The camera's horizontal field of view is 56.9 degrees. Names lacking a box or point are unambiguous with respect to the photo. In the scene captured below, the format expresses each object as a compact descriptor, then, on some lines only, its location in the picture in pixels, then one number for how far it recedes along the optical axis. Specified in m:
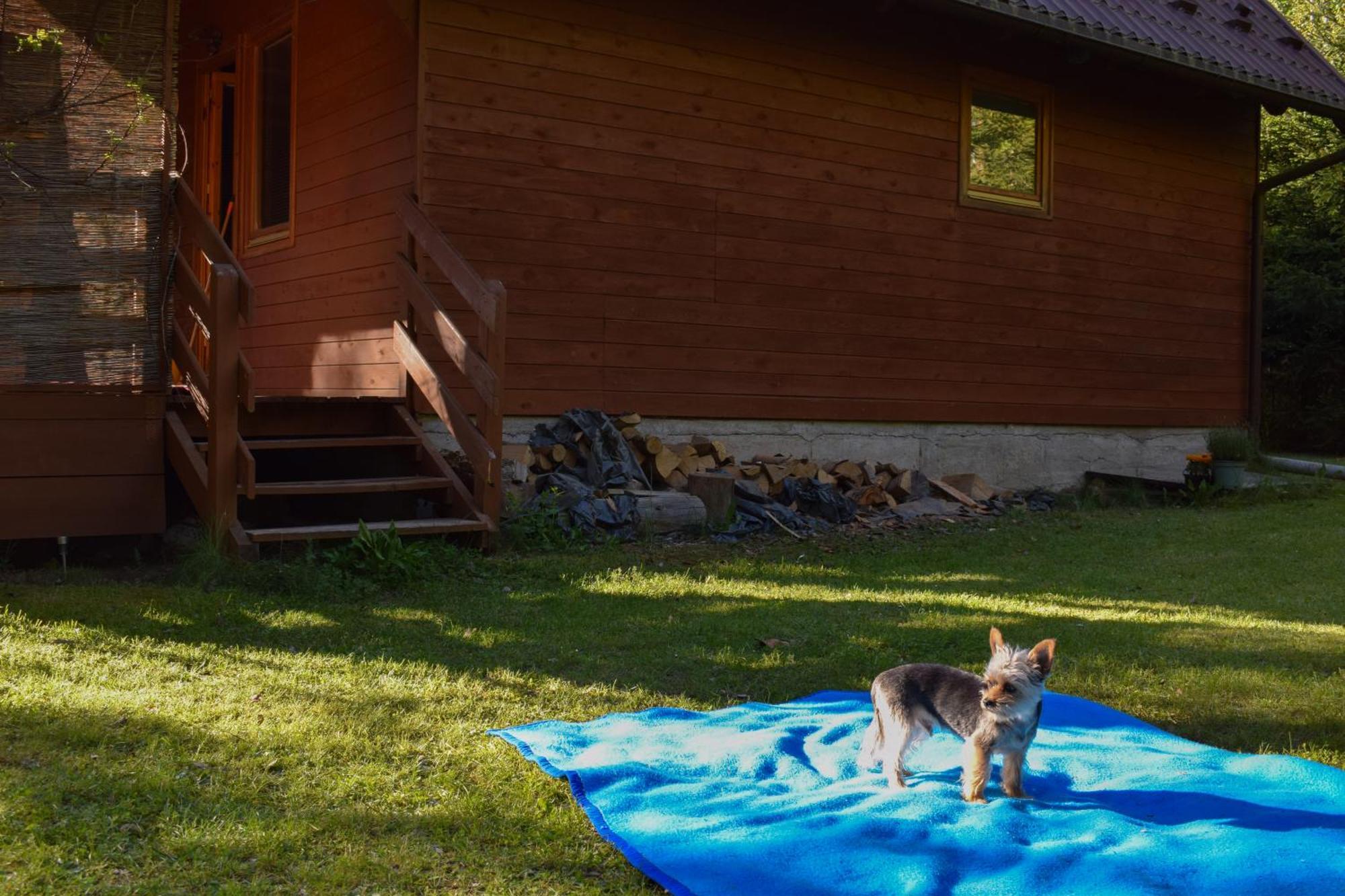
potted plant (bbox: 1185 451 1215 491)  11.48
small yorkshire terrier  3.11
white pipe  13.16
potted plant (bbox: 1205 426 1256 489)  11.47
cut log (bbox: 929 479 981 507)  10.02
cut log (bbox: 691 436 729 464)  9.06
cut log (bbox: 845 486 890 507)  9.49
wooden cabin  6.44
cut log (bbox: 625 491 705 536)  7.81
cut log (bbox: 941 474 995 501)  10.35
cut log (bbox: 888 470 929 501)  9.80
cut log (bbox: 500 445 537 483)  7.90
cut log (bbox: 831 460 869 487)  9.69
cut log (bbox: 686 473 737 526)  8.28
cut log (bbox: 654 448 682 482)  8.59
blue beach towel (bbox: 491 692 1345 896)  2.81
